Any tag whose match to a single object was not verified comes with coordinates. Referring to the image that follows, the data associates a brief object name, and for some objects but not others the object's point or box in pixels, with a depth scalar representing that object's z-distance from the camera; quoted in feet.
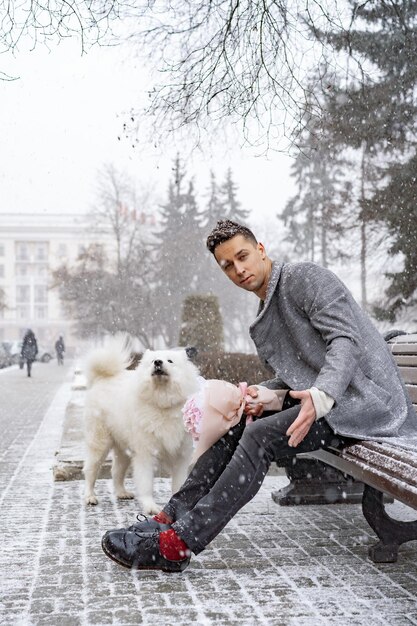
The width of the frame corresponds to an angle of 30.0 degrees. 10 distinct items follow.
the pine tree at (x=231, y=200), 168.09
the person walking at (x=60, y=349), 148.05
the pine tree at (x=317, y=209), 66.44
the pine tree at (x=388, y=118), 23.36
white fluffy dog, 16.94
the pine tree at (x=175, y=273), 112.57
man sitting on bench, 11.48
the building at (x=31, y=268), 278.46
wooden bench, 10.13
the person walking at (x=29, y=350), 88.53
